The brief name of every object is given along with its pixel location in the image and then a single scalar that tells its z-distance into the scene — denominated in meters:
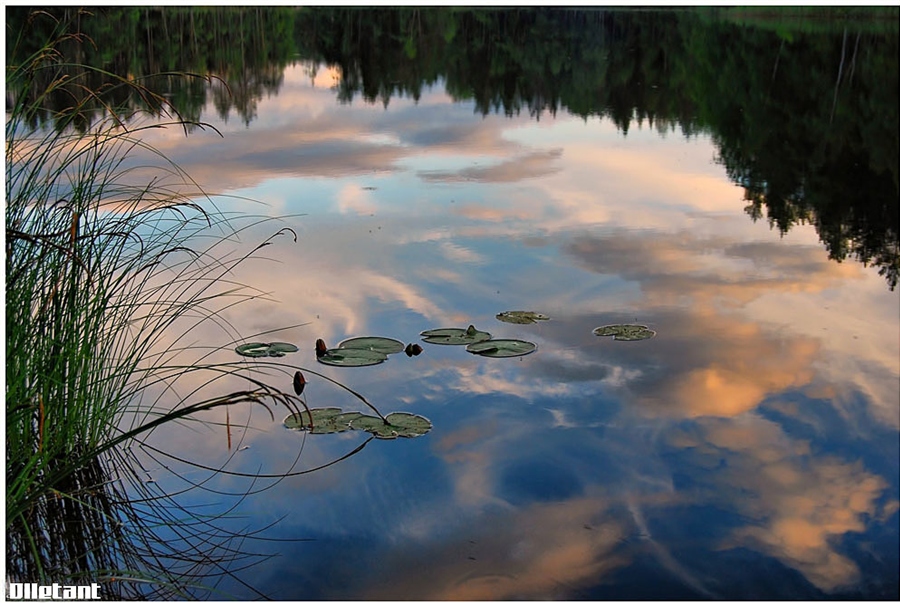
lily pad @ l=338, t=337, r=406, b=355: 5.05
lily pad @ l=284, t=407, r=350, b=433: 4.07
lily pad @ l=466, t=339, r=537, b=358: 5.00
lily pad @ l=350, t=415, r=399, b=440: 4.08
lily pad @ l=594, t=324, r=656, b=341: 5.34
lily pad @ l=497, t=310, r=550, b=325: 5.54
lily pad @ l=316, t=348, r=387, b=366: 4.86
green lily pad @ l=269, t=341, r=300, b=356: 4.89
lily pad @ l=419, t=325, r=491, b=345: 5.16
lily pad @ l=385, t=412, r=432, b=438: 4.11
